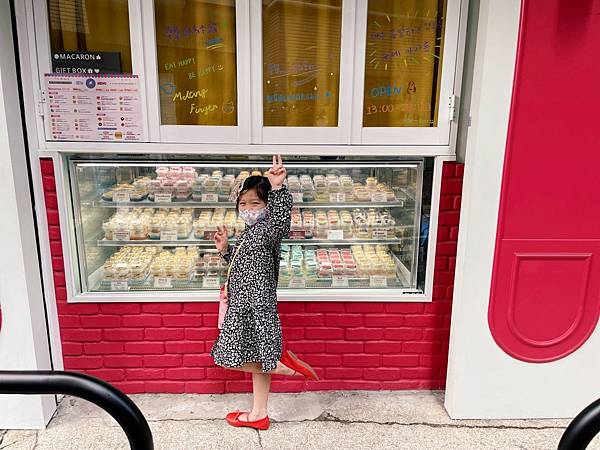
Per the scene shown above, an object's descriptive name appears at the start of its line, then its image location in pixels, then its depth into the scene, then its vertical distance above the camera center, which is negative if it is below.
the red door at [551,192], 2.76 -0.40
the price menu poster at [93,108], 3.00 +0.09
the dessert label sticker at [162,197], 3.38 -0.52
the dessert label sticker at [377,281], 3.54 -1.13
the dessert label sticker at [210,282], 3.49 -1.15
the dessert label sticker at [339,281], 3.54 -1.14
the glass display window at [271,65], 2.98 +0.37
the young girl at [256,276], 2.81 -0.90
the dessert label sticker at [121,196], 3.38 -0.52
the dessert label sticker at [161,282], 3.46 -1.14
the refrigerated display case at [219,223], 3.34 -0.73
